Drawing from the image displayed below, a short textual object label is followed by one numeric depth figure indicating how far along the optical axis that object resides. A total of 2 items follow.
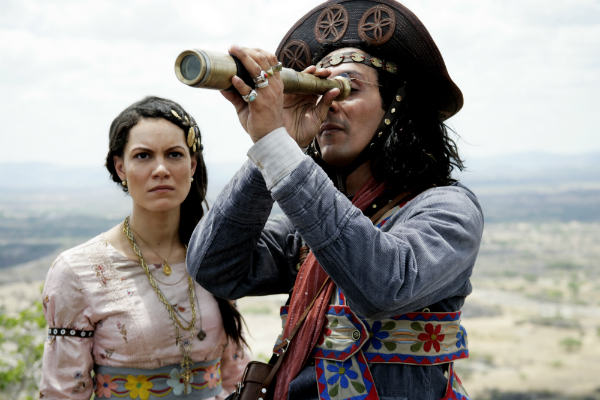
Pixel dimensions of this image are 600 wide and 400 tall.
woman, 2.14
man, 1.68
